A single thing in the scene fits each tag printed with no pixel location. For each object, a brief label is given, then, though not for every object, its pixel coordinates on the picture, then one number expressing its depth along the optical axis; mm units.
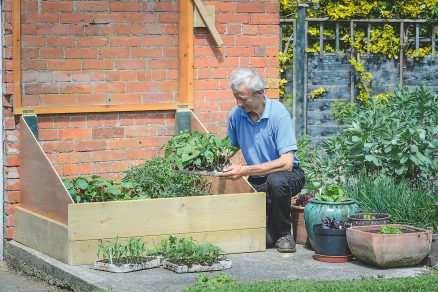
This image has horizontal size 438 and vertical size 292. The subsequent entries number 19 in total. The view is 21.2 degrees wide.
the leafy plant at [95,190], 9573
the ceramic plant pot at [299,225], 9889
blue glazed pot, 9233
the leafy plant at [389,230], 8641
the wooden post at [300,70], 13427
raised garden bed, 8757
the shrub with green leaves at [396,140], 10554
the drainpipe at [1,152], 9821
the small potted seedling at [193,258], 8505
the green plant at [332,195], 9364
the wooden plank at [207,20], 10670
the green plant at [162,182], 9704
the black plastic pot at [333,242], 8952
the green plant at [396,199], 9738
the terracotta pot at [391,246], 8510
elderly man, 9398
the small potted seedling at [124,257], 8510
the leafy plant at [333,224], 9057
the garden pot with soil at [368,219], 9102
